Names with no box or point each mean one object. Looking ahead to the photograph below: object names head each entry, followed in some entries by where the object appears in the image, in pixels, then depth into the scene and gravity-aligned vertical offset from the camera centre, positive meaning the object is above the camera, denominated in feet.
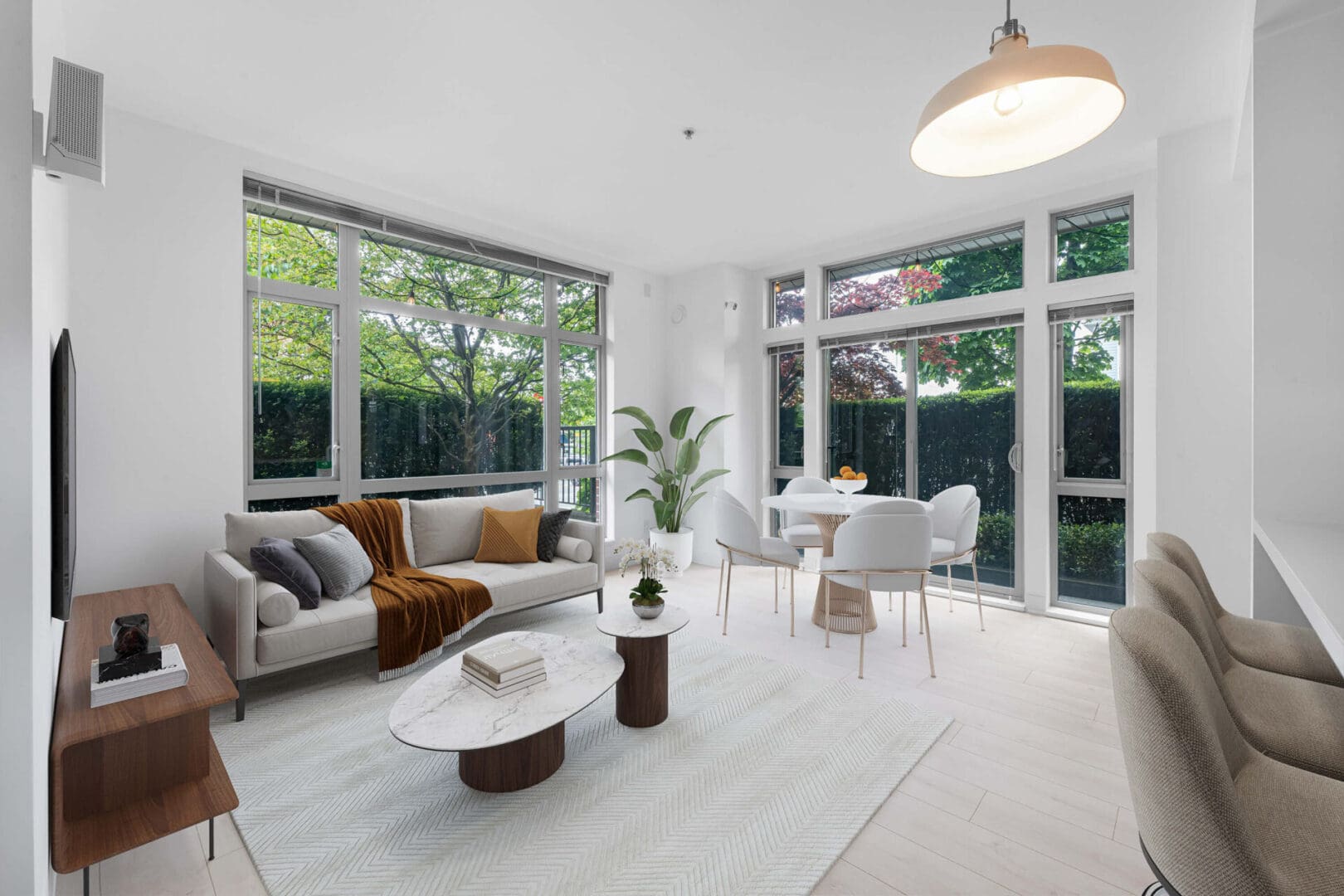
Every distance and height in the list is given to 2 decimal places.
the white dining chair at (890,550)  9.71 -1.68
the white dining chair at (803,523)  13.32 -1.88
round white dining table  11.76 -2.89
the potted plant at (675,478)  16.93 -0.82
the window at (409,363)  11.55 +2.03
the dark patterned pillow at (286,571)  9.09 -1.84
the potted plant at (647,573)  8.50 -1.84
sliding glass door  13.82 +0.43
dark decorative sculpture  5.70 -2.01
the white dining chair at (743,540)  11.64 -1.82
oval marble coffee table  5.93 -2.80
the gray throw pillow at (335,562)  9.66 -1.84
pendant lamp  4.16 +2.71
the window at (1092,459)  12.33 -0.25
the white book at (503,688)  6.75 -2.72
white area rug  5.45 -3.83
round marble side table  8.08 -3.11
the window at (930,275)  13.91 +4.43
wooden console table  4.93 -2.89
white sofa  8.31 -2.35
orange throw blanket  9.50 -2.47
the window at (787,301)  17.80 +4.51
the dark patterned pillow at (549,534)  12.54 -1.80
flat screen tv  4.72 -0.30
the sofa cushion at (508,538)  12.18 -1.82
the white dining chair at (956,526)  11.52 -1.61
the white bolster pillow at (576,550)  12.62 -2.14
